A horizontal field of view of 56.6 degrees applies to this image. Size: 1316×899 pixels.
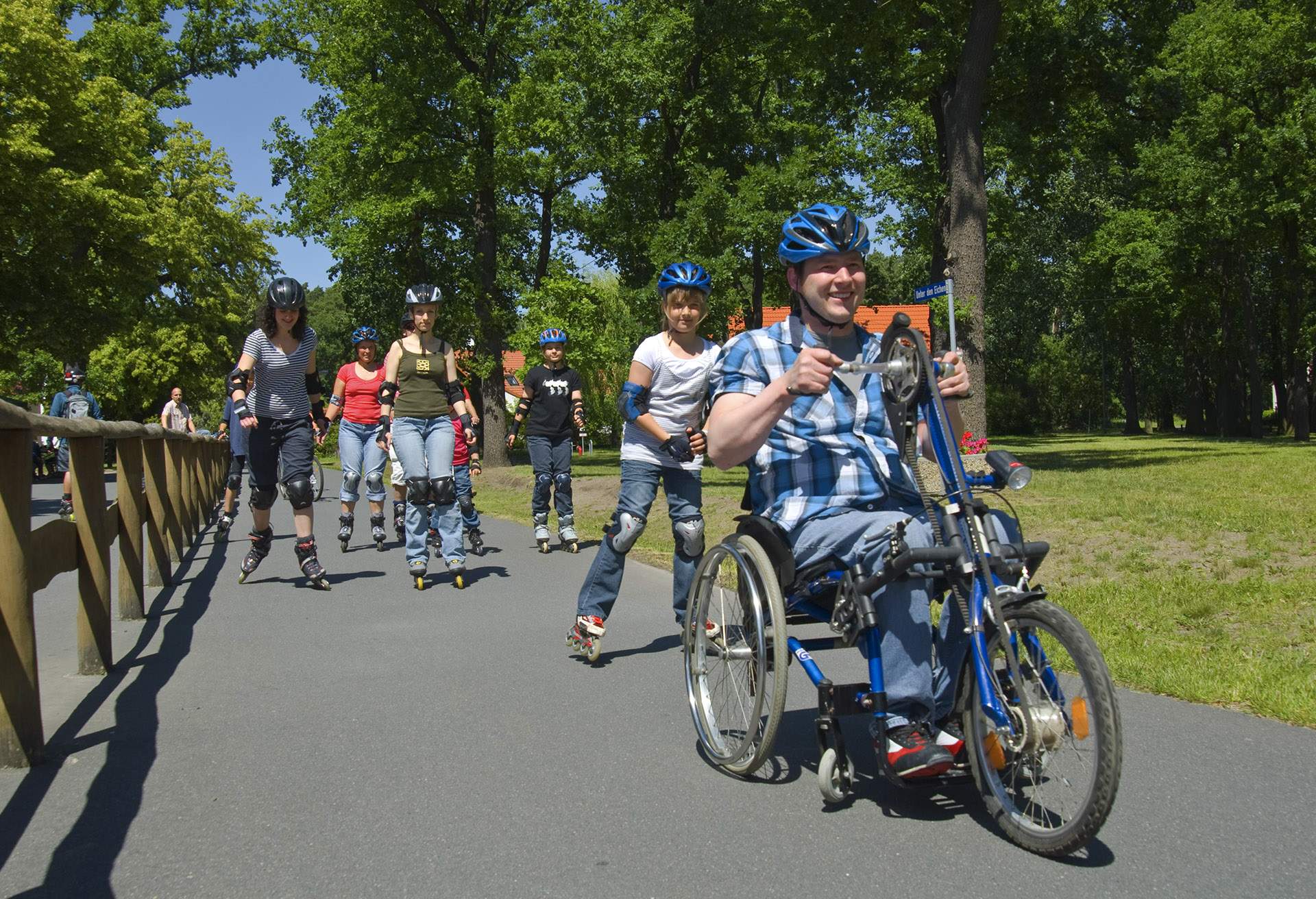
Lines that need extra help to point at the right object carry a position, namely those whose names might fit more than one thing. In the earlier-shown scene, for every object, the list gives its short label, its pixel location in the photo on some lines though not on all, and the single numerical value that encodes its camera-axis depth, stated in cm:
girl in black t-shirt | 1196
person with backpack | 1536
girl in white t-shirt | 623
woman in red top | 1204
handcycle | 317
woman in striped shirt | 902
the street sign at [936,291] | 1021
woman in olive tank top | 922
